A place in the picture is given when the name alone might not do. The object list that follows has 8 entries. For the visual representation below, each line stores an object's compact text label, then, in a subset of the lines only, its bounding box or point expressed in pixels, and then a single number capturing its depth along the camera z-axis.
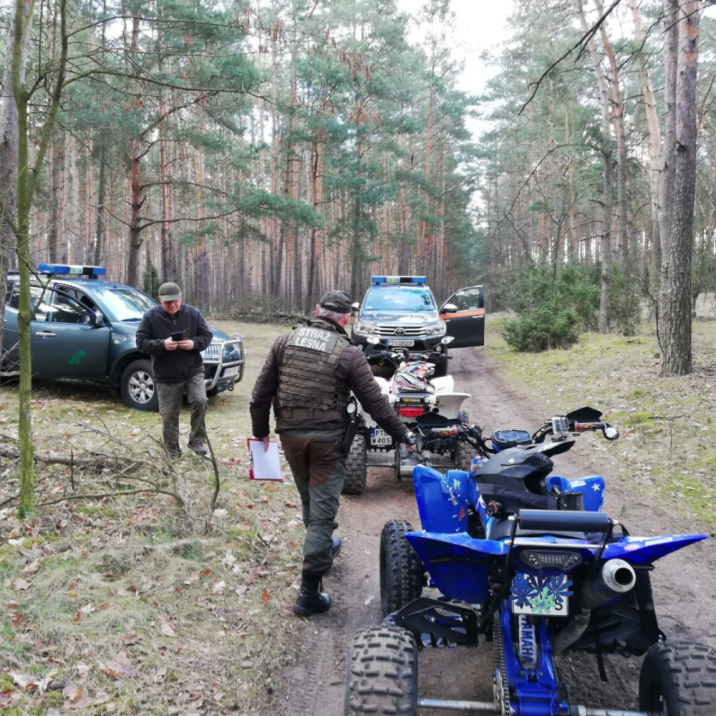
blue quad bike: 2.35
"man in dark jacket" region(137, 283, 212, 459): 6.43
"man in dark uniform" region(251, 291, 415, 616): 3.86
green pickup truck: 9.21
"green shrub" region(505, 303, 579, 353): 16.39
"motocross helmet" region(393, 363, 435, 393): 6.30
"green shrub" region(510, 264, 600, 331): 17.86
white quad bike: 6.24
